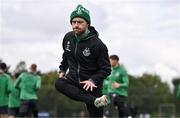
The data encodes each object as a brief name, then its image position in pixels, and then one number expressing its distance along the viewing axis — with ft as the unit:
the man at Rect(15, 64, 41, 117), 67.15
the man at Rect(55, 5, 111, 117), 32.07
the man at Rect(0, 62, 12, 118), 59.57
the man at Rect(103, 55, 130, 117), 61.67
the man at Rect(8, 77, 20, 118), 70.53
